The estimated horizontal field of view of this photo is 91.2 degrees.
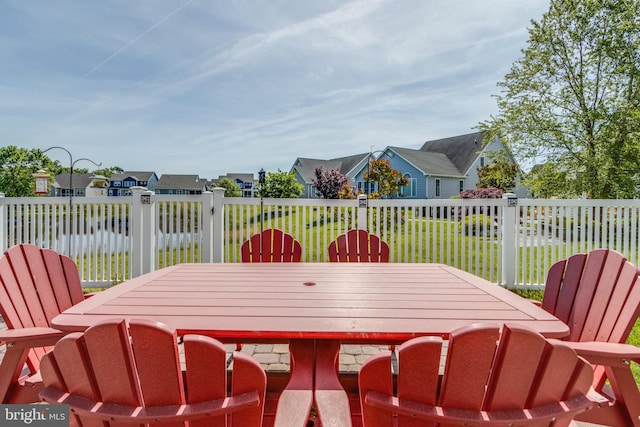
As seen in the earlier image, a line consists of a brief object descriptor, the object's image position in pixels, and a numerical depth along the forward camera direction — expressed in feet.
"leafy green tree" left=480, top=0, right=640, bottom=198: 23.65
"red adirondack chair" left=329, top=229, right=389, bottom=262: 10.43
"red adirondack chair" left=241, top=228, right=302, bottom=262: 10.19
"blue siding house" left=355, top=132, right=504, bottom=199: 67.77
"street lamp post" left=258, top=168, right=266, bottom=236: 15.43
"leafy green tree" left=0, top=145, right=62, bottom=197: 91.30
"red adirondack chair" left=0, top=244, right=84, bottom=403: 4.61
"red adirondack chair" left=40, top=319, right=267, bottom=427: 2.85
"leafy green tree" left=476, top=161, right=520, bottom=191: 53.98
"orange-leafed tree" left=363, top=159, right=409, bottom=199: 48.23
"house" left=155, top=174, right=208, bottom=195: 127.75
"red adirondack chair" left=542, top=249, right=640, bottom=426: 4.33
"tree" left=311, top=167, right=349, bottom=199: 42.65
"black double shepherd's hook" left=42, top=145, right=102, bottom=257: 15.20
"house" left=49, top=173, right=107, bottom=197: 110.01
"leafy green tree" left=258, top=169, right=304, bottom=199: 55.21
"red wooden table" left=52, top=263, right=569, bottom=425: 4.08
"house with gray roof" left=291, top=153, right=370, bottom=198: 83.45
